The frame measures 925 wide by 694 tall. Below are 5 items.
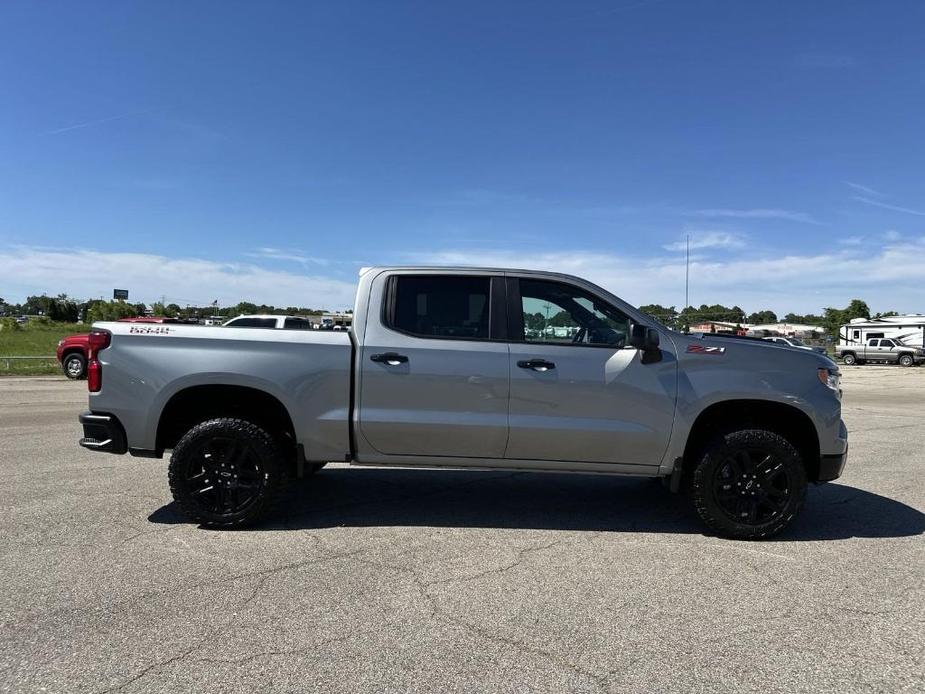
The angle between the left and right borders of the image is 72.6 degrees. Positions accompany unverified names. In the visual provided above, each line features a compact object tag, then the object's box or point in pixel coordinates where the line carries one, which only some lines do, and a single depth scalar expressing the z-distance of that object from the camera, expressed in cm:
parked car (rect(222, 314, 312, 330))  1146
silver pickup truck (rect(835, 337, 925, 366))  3810
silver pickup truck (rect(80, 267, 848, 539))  450
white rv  4202
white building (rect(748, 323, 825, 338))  7104
